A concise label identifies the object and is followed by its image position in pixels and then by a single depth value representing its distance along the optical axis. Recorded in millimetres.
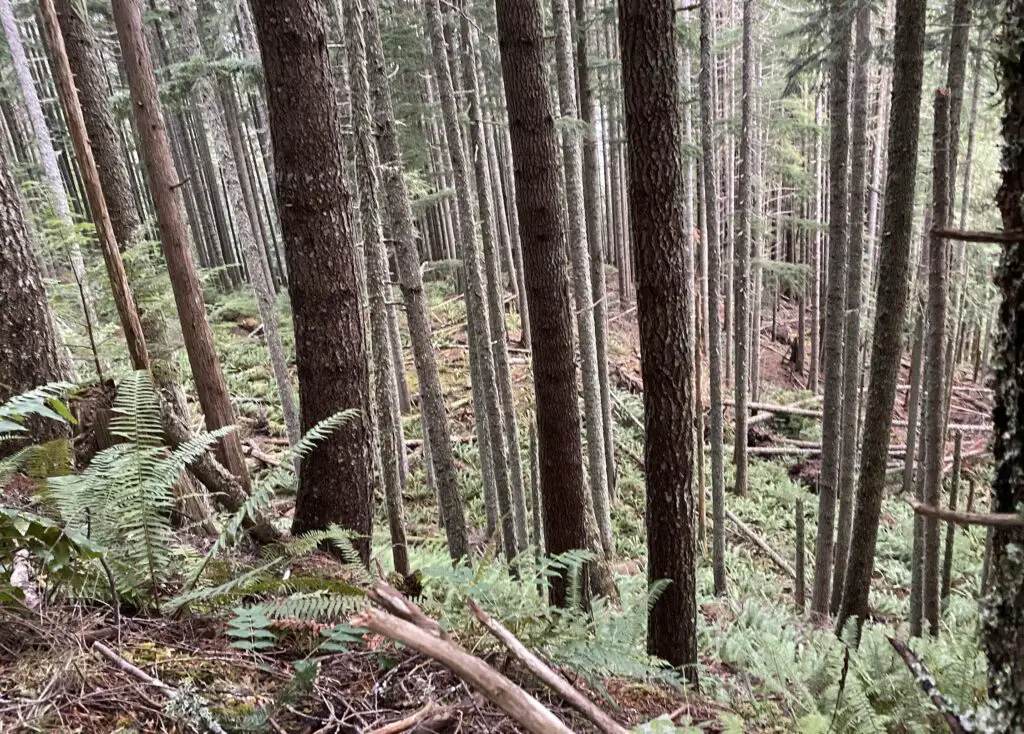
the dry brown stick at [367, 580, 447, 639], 1567
